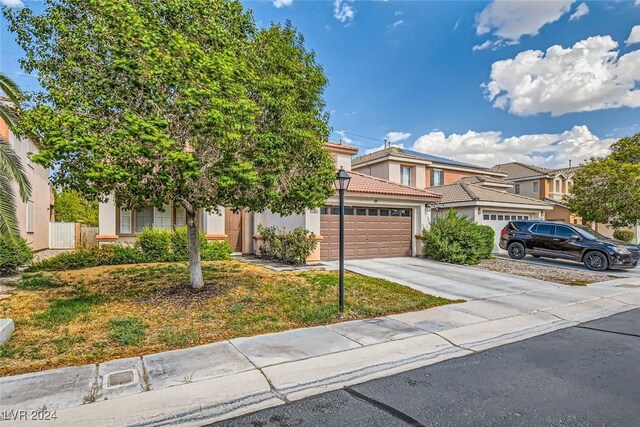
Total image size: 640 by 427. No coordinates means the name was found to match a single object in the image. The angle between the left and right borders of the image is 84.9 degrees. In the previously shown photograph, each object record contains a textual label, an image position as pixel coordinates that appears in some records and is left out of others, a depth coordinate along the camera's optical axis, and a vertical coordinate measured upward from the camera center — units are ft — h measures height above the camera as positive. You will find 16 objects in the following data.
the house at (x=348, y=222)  45.39 -0.86
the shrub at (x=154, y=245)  41.78 -3.59
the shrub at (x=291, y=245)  42.09 -3.60
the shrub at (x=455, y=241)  48.62 -3.47
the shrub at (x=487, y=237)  52.90 -3.15
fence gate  68.09 -3.99
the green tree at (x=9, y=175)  25.02 +3.02
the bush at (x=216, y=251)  43.34 -4.45
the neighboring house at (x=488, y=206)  62.13 +2.09
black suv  44.70 -3.84
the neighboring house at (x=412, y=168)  80.79 +12.27
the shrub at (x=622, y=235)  79.41 -4.03
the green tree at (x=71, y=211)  88.84 +1.02
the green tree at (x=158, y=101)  17.97 +6.39
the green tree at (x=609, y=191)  62.54 +4.91
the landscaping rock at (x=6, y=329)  17.26 -5.86
